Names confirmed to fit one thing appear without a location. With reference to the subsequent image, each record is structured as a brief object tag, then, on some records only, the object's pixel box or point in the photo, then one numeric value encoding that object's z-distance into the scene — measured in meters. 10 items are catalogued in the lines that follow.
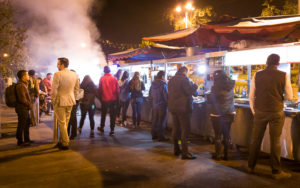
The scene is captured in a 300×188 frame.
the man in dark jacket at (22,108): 6.12
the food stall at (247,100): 4.75
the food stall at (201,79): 6.59
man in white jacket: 5.62
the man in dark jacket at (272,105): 4.09
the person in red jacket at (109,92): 7.37
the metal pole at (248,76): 6.34
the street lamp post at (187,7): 17.81
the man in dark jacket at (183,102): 5.10
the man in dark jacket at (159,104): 6.55
